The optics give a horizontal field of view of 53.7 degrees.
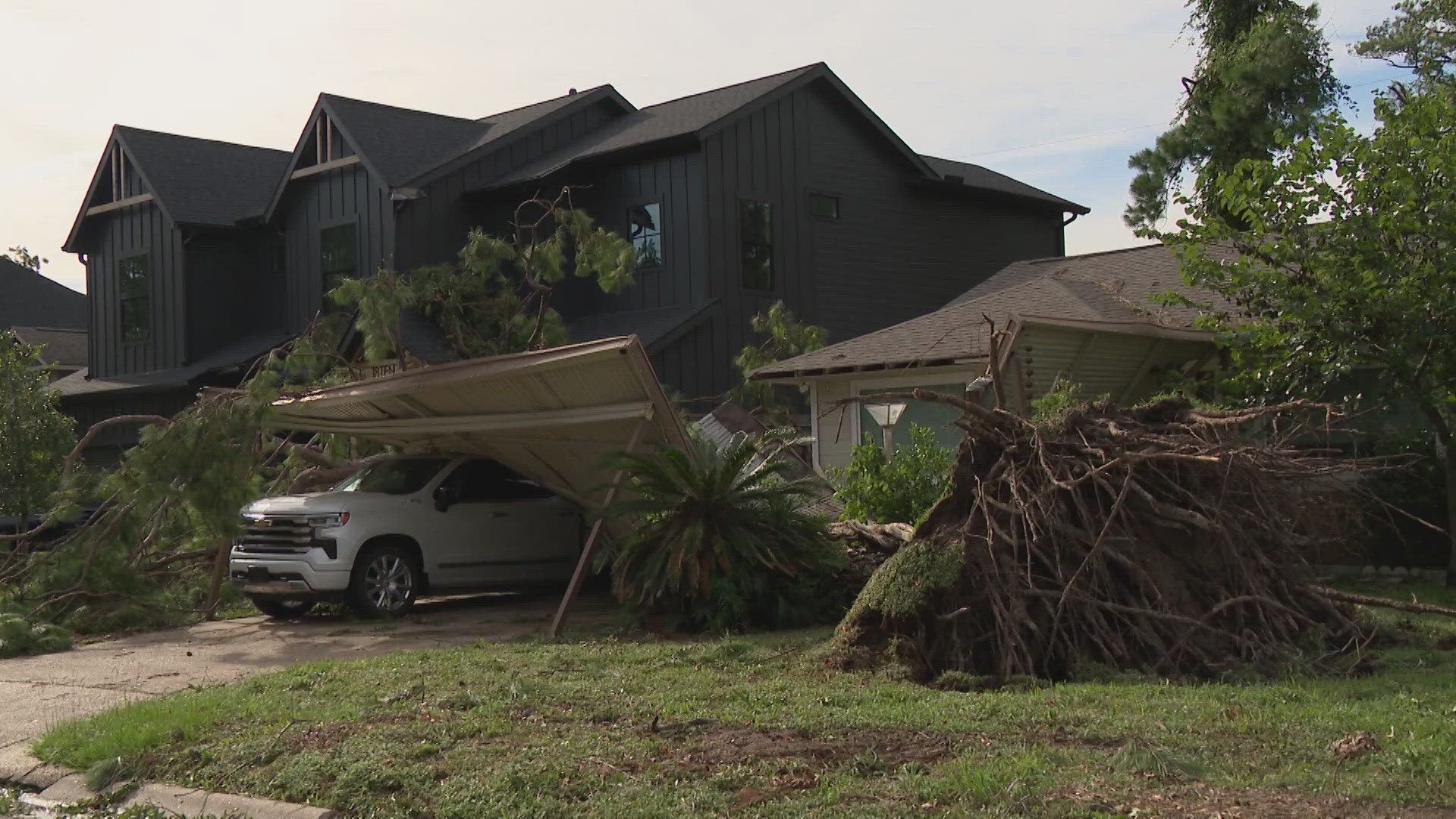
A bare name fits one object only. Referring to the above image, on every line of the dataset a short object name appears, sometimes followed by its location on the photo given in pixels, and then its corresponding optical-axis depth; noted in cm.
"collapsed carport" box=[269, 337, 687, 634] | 1315
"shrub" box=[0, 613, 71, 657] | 1341
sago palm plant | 1250
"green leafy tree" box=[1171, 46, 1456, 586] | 1345
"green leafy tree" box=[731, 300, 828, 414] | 2162
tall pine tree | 2223
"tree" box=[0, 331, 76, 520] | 2267
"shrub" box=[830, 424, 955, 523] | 1398
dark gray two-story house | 2427
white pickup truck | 1458
